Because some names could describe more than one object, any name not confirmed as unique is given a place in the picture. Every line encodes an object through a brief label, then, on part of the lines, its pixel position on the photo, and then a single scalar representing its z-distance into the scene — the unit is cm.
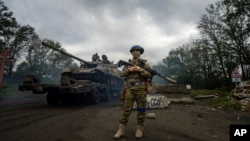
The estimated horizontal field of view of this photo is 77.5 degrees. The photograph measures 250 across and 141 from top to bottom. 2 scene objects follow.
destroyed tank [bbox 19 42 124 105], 684
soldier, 312
